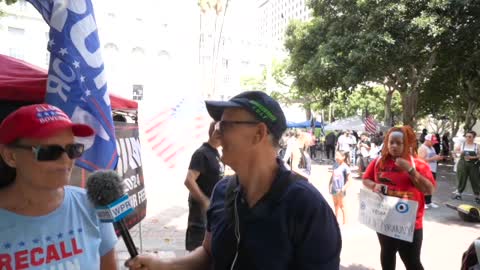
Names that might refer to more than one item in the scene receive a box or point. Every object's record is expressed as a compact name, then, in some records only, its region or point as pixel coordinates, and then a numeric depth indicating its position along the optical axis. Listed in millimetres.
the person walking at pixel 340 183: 6961
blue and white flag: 2361
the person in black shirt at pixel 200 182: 3742
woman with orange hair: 3561
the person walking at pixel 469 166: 9832
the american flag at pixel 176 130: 6199
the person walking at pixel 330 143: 22156
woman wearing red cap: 1653
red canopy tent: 2537
